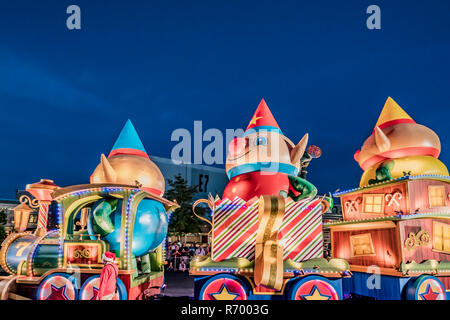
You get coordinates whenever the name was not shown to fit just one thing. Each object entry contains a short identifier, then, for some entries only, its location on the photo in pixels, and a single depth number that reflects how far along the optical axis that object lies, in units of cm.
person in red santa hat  592
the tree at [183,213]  2641
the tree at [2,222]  3082
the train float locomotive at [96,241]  773
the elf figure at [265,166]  834
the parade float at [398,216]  851
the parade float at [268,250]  656
